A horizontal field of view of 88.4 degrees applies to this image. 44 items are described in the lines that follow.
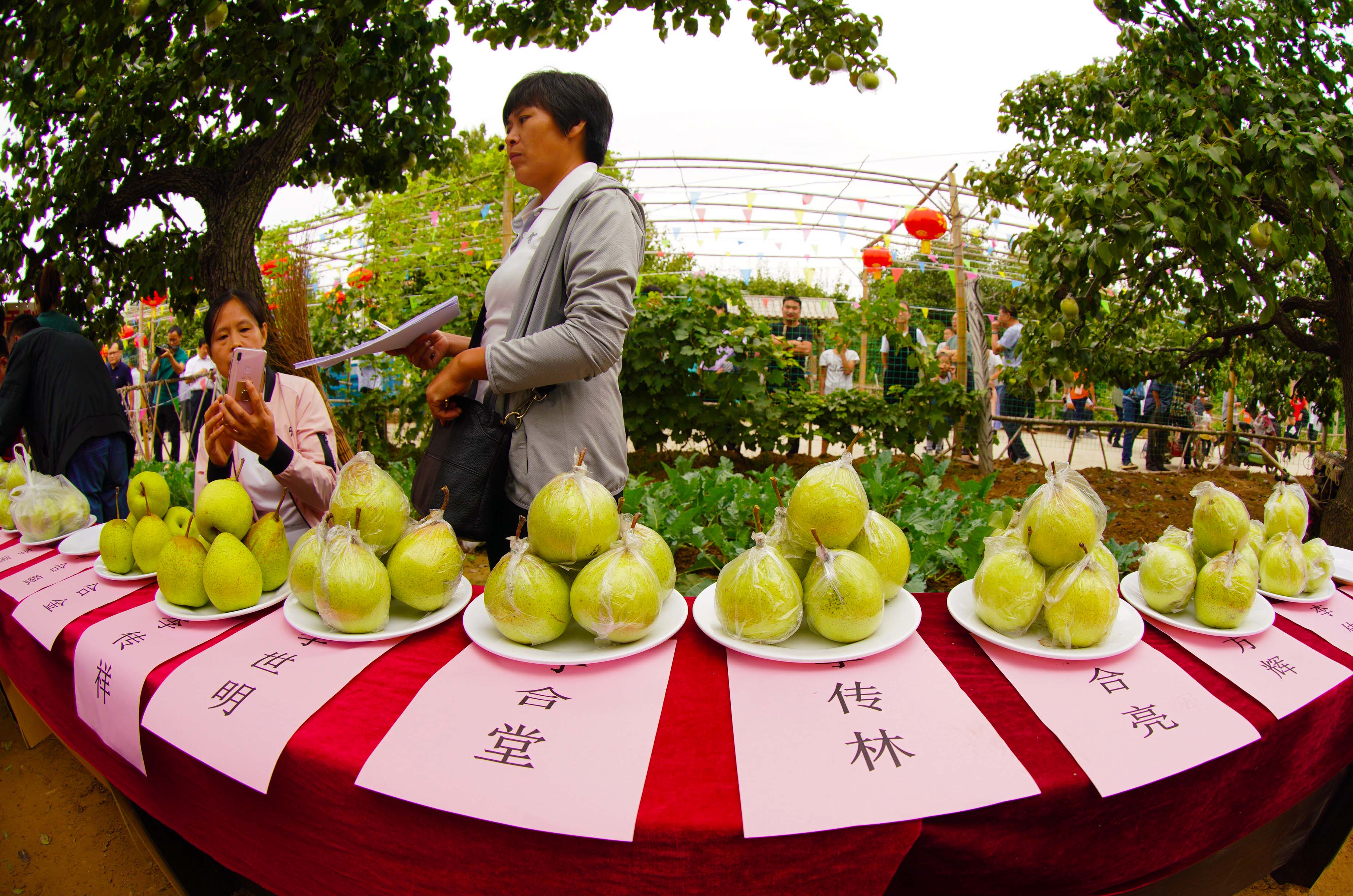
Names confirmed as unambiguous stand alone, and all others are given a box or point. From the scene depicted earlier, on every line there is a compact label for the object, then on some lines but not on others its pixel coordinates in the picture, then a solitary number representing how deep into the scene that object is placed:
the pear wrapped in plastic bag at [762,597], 1.03
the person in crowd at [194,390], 8.49
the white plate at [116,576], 1.47
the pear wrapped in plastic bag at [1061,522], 1.12
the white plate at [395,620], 1.14
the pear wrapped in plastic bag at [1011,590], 1.10
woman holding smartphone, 1.61
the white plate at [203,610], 1.25
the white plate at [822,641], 1.03
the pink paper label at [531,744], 0.81
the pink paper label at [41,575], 1.53
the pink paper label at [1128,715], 0.89
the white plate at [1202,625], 1.18
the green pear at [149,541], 1.45
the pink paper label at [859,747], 0.81
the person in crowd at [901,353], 5.97
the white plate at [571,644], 1.03
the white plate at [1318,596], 1.36
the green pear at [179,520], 1.46
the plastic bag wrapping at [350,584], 1.09
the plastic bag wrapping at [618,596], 1.01
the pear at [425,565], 1.16
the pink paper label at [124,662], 1.11
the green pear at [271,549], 1.33
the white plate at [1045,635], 1.06
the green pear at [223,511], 1.38
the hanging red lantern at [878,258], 11.12
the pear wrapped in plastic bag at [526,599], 1.04
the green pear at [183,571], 1.26
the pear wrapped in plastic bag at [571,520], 1.09
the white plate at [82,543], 1.70
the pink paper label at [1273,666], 1.06
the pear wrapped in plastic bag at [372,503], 1.21
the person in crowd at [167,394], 9.22
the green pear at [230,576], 1.24
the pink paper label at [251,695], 0.95
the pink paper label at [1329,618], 1.26
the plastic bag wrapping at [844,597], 1.03
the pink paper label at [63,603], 1.34
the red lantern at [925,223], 8.86
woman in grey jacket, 1.51
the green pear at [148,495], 1.63
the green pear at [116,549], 1.49
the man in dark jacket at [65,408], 3.05
